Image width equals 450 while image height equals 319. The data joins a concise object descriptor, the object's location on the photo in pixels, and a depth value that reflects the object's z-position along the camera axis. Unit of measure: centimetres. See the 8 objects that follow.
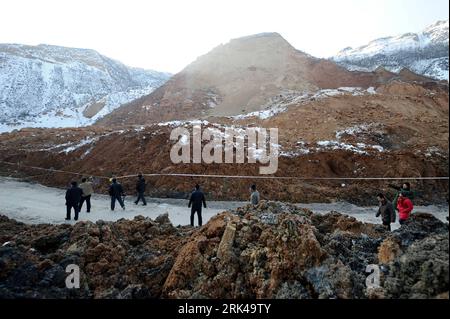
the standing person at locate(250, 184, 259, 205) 971
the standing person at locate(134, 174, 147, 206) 1252
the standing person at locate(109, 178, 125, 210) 1166
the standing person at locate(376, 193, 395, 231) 807
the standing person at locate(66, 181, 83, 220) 1016
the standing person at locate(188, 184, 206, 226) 967
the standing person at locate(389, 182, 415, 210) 820
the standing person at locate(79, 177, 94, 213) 1126
